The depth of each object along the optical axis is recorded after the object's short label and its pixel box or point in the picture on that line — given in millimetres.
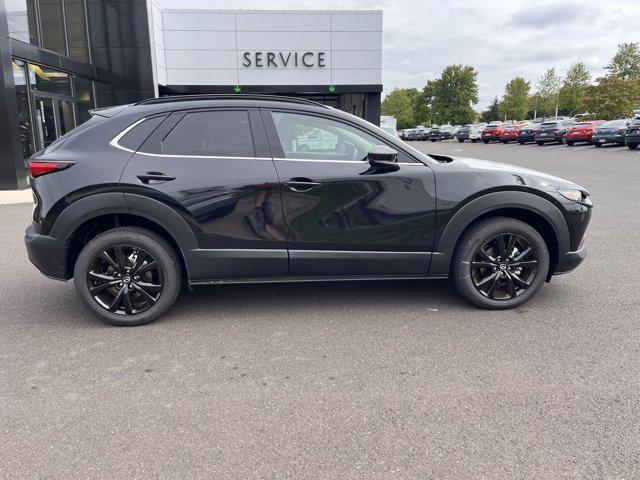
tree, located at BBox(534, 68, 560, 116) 67750
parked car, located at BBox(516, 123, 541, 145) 33219
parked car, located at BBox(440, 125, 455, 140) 50062
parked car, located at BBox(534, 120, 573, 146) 31062
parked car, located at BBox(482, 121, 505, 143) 38781
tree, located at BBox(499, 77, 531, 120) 76750
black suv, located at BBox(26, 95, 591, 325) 3637
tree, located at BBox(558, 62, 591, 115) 61159
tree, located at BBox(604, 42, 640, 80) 52500
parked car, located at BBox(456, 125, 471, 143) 43531
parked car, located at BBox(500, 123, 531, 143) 36100
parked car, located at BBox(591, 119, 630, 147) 25297
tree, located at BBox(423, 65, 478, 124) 72938
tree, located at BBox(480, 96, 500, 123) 99781
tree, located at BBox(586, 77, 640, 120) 45000
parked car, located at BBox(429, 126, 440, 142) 51197
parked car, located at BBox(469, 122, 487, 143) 41500
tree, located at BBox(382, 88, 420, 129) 90750
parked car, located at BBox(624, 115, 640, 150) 22734
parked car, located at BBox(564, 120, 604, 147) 27875
